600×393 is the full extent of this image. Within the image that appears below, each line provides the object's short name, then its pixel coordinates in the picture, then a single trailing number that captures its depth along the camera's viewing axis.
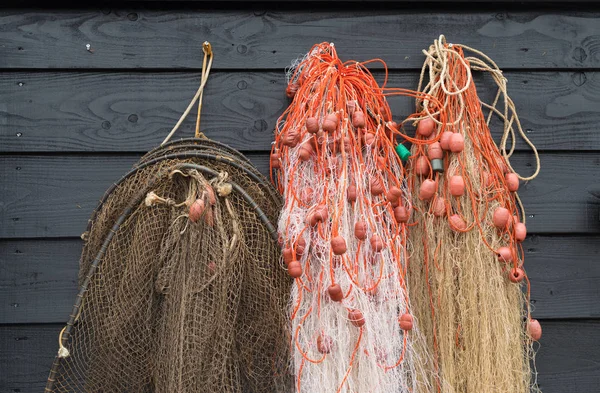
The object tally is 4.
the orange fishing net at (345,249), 1.69
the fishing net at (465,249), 1.78
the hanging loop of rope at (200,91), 2.00
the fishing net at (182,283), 1.71
